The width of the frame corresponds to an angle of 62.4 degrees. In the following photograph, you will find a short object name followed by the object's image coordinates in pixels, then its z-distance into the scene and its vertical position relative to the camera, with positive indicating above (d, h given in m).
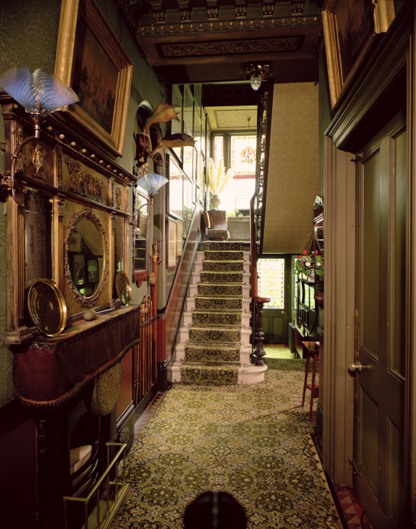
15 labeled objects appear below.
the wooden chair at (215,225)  8.57 +0.92
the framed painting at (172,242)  4.80 +0.26
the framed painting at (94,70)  1.91 +1.25
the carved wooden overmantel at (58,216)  1.54 +0.25
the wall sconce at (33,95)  1.40 +0.72
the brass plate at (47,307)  1.61 -0.23
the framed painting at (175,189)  4.80 +1.08
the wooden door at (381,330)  1.76 -0.42
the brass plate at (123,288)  2.70 -0.22
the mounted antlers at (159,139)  3.42 +1.30
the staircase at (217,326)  4.72 -1.04
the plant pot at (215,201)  9.70 +1.68
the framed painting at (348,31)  1.50 +1.27
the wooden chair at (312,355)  3.59 -1.03
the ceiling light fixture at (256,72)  3.97 +2.21
